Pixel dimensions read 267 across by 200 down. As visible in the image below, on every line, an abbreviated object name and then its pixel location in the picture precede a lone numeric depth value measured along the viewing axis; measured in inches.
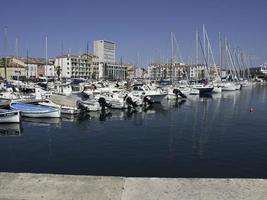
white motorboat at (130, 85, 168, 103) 1768.6
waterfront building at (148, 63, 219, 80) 4601.4
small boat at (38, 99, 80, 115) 1273.4
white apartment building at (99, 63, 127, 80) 6455.7
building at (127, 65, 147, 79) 6948.8
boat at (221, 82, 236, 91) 3249.0
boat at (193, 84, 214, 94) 2704.0
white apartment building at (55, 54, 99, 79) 5698.8
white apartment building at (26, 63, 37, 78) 5054.1
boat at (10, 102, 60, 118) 1152.2
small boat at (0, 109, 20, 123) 1003.9
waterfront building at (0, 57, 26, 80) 4256.4
